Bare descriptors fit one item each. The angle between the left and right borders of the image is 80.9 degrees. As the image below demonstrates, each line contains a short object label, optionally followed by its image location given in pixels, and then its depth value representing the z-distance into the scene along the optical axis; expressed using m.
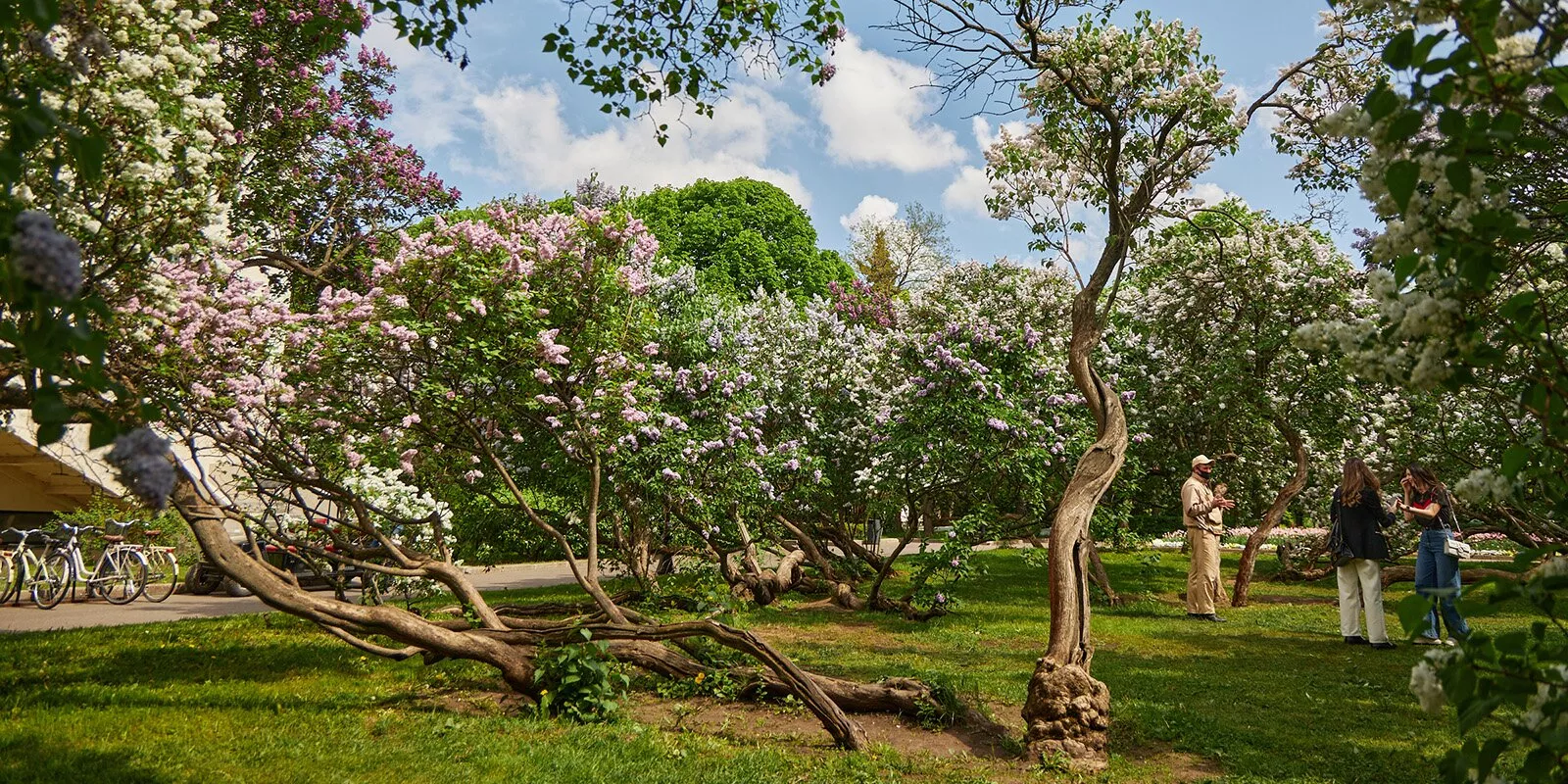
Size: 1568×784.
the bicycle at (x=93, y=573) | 11.70
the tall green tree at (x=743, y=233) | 34.22
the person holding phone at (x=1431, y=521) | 8.80
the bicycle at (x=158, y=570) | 13.06
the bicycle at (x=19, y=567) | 11.75
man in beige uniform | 11.52
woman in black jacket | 9.48
